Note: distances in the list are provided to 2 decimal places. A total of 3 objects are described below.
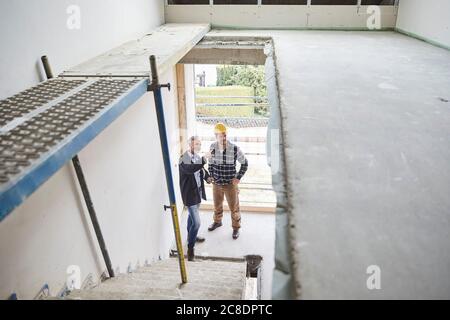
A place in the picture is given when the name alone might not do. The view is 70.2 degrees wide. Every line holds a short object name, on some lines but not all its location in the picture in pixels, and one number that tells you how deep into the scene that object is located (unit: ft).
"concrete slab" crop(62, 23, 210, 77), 7.15
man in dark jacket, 12.01
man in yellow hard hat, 12.42
